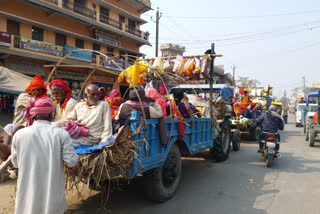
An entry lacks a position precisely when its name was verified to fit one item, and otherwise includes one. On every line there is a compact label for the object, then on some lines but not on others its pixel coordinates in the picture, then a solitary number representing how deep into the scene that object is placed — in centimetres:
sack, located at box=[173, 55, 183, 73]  668
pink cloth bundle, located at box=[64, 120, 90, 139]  313
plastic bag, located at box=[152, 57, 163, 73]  656
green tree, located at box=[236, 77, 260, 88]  4231
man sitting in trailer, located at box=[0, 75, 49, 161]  349
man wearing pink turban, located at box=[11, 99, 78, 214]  228
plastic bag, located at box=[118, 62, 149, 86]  529
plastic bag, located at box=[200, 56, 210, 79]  652
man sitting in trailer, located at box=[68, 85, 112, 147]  329
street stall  738
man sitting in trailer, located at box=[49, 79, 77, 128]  382
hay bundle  277
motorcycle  637
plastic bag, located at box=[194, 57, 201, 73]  659
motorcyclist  679
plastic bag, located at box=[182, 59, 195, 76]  660
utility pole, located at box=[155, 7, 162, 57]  1705
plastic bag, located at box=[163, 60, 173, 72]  684
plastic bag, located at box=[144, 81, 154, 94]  615
